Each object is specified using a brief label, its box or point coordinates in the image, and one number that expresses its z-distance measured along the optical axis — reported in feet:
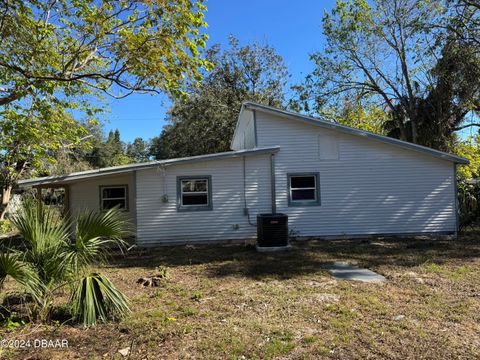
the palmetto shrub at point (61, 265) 16.03
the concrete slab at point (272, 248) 34.76
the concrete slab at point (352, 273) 24.23
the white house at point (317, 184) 40.70
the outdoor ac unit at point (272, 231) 35.04
